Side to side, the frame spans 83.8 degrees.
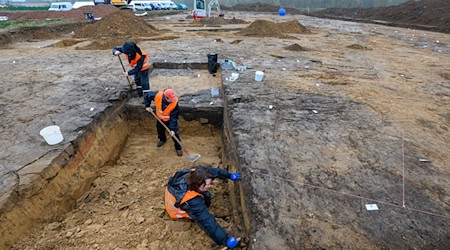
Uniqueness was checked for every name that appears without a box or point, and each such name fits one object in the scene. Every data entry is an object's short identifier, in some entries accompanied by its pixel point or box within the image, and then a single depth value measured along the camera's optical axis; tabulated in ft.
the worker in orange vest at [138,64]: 15.67
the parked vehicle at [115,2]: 104.97
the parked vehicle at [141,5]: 113.70
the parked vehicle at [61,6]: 95.45
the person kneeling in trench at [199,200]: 8.04
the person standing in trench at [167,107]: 13.08
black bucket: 22.68
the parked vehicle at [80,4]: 103.04
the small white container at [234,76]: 19.58
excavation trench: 9.21
